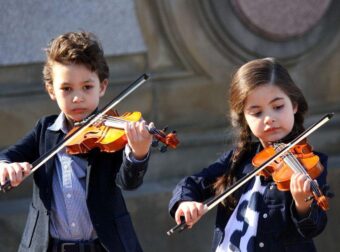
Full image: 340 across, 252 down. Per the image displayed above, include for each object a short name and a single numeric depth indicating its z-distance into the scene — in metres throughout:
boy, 6.91
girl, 6.41
